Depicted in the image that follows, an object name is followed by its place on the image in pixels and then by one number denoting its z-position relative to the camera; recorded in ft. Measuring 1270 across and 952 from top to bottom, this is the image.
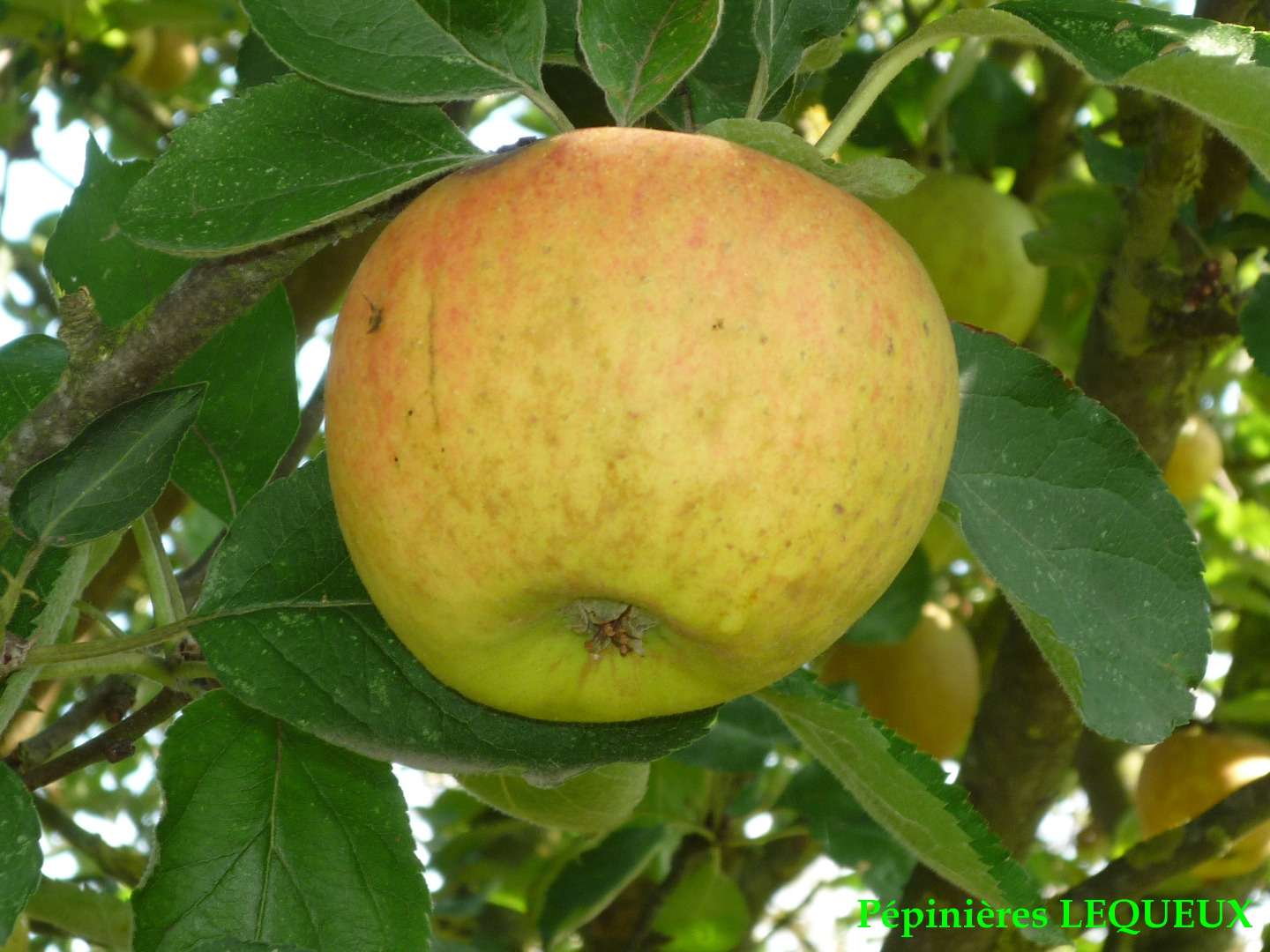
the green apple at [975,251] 7.04
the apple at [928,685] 8.22
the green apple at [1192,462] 8.39
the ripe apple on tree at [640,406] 2.22
